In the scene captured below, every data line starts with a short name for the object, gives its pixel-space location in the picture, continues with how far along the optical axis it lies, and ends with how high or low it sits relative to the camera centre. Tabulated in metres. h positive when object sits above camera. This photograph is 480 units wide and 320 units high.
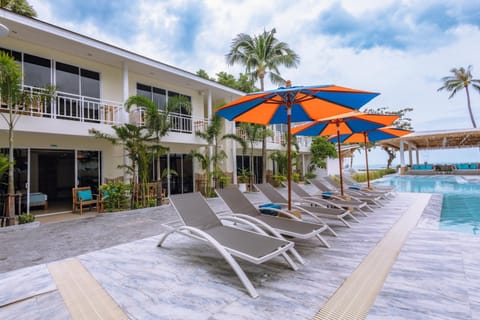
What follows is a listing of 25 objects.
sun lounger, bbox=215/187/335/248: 4.05 -1.02
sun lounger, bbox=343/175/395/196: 9.91 -1.06
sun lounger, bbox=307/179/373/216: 6.55 -1.06
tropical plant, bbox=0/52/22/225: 6.04 +1.99
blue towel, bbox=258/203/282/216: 5.30 -0.92
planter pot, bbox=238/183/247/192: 14.42 -1.15
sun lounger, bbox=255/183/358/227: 5.59 -1.03
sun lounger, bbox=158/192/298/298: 3.07 -1.05
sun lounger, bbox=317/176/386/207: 8.18 -1.08
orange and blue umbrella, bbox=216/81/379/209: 4.45 +1.28
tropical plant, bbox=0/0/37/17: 12.46 +8.62
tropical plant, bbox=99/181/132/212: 8.48 -0.88
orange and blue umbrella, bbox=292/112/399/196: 6.89 +1.23
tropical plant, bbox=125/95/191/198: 8.87 +1.90
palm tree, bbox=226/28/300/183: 15.57 +7.07
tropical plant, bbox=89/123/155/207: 8.61 +0.88
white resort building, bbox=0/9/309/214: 7.96 +2.47
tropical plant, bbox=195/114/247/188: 11.98 +1.65
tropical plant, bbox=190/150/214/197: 12.11 -0.04
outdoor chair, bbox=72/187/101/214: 8.44 -0.97
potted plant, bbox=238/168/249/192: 14.49 -0.85
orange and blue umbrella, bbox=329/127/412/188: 9.84 +1.19
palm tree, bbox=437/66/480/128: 33.09 +10.68
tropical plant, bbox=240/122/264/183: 14.60 +1.99
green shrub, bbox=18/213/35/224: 6.55 -1.24
